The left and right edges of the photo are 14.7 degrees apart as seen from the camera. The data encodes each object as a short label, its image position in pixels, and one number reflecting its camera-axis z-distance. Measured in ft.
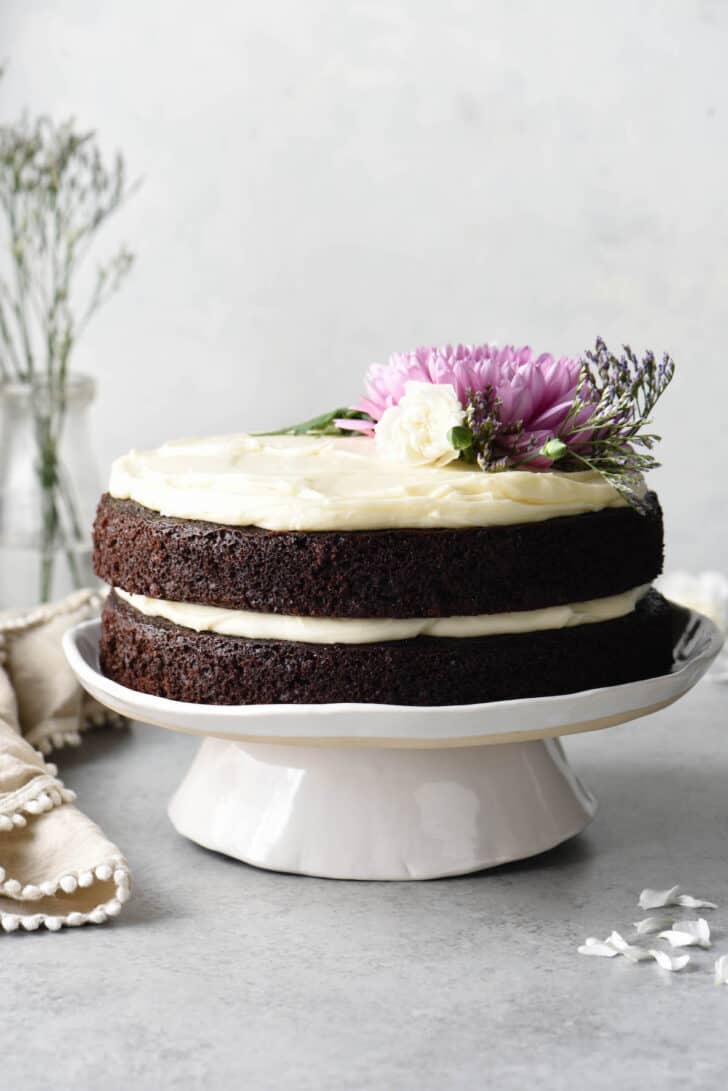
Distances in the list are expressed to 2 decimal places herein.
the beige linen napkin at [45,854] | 3.14
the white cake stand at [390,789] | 3.12
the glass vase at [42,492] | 4.36
